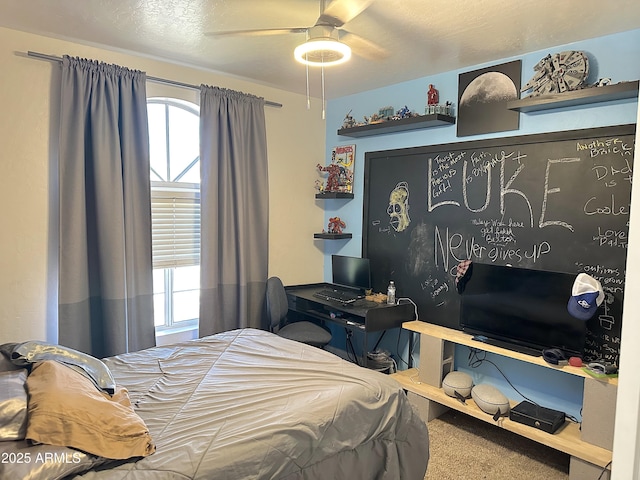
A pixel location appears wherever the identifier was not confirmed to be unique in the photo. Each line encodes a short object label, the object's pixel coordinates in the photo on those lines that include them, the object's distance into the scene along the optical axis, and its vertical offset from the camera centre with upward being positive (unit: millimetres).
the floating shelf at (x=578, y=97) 2418 +674
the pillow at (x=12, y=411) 1396 -660
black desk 3357 -835
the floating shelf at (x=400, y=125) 3338 +697
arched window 3520 -4
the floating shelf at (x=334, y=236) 4175 -247
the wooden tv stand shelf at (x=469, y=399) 2406 -1301
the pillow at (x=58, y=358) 1791 -626
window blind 3482 -148
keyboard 3746 -756
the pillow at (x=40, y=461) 1288 -769
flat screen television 2689 -651
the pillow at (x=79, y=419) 1424 -716
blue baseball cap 2480 -484
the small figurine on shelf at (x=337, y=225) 4285 -148
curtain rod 2833 +976
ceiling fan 2015 +884
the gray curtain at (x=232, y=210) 3549 -8
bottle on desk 3639 -700
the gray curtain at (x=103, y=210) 2920 -15
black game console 2621 -1256
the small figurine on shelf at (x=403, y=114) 3601 +796
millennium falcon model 2646 +857
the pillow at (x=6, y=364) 1770 -636
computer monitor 3799 -552
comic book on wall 4230 +355
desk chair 3533 -987
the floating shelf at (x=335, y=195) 4152 +141
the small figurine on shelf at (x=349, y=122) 4073 +821
